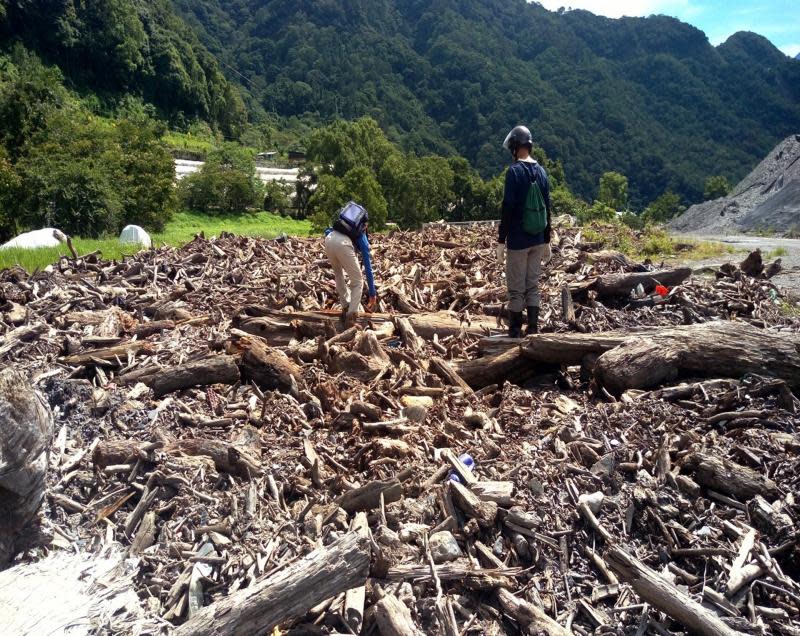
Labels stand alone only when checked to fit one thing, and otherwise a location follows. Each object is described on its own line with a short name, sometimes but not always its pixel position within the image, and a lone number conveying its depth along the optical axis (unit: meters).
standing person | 5.66
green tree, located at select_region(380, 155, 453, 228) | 44.12
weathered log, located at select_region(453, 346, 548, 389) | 5.49
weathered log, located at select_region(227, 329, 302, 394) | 5.30
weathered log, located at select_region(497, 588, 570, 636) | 2.90
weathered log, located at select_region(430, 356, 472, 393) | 5.42
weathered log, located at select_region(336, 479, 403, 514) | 3.72
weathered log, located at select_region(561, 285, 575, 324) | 6.23
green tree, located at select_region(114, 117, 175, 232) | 30.34
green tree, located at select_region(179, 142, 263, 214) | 45.41
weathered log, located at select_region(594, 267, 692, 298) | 6.62
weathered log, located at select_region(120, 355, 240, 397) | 5.23
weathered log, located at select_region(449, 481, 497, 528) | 3.46
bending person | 6.47
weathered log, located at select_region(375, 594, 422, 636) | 2.83
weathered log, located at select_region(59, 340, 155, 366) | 5.57
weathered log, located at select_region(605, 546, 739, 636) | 2.80
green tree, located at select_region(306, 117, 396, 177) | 52.91
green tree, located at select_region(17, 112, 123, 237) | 24.06
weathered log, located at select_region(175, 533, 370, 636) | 2.77
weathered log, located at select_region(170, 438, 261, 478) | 4.07
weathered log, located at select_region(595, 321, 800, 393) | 4.66
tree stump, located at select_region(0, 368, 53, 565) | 3.23
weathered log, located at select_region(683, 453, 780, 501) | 3.57
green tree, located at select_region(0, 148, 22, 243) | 24.25
